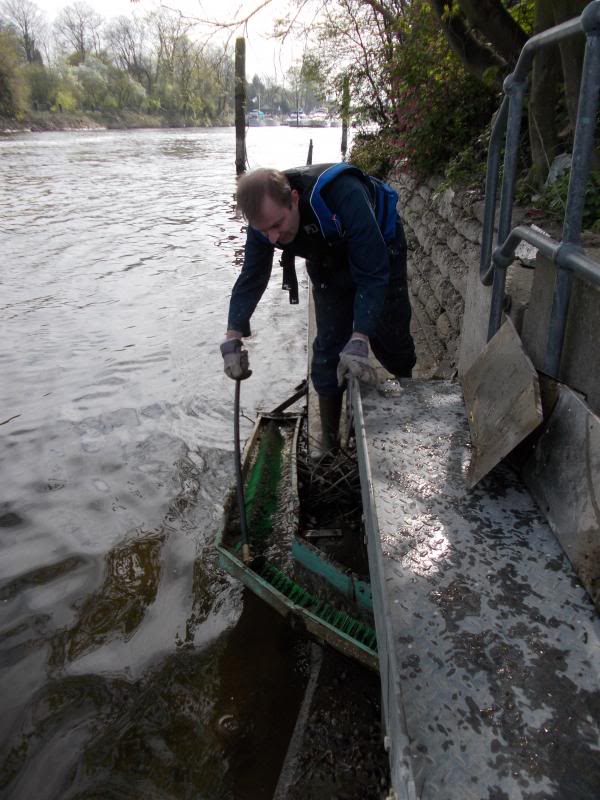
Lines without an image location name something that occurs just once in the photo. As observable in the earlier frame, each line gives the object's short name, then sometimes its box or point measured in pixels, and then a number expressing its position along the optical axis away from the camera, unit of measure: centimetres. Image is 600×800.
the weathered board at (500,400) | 188
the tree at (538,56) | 388
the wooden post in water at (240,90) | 1716
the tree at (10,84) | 4647
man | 275
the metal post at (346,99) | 1256
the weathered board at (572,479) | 155
